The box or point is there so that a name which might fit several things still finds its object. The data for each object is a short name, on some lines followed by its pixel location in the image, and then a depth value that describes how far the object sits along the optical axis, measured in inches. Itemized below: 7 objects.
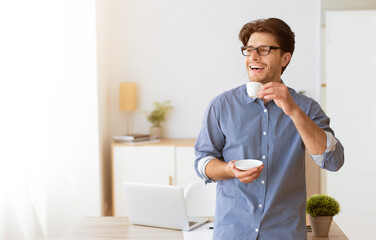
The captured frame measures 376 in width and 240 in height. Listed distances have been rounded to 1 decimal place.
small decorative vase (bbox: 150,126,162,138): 176.2
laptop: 87.4
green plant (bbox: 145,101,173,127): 176.1
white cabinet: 163.8
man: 63.8
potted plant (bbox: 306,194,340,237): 84.4
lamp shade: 173.5
